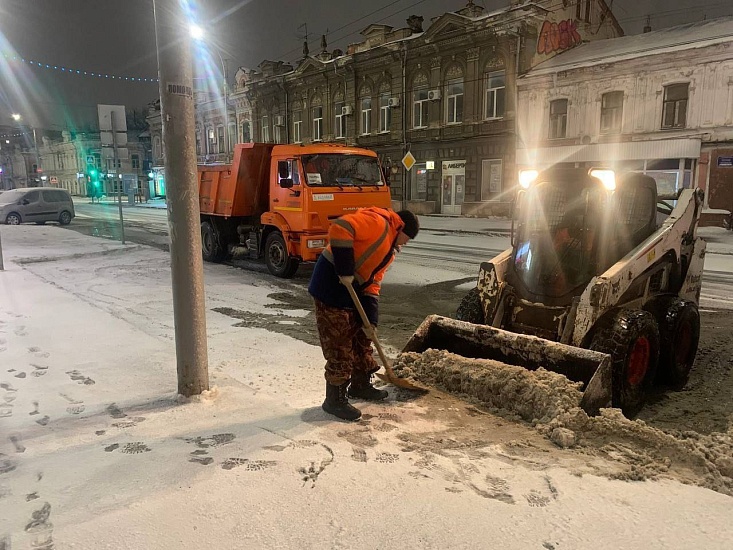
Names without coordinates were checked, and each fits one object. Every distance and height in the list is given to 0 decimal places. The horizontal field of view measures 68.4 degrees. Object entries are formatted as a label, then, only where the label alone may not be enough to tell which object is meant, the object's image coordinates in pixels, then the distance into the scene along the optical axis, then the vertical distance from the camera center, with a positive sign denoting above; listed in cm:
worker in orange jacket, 364 -66
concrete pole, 371 -5
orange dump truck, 989 -24
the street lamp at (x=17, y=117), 4437 +557
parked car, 2249 -94
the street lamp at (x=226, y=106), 3869 +604
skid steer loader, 414 -92
